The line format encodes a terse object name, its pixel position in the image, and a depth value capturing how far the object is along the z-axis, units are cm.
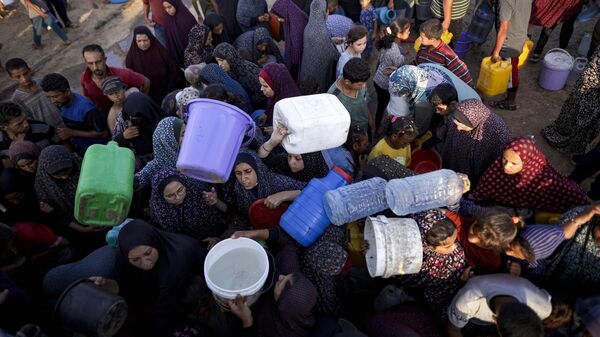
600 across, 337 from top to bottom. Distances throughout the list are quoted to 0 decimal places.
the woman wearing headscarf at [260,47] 488
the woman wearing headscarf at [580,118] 409
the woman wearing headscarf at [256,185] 297
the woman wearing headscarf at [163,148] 345
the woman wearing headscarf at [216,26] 507
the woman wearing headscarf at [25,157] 337
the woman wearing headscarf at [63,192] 321
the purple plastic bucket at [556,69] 527
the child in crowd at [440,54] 416
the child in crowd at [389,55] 434
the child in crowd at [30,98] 411
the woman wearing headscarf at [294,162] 319
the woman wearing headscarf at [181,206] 297
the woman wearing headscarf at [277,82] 379
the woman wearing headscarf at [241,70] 436
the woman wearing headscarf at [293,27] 498
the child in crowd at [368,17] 543
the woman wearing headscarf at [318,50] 458
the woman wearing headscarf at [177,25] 527
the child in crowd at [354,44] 410
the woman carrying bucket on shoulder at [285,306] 233
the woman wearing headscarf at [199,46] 490
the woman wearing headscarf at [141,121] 377
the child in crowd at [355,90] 359
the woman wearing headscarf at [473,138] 331
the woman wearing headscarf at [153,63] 474
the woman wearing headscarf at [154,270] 265
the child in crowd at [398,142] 326
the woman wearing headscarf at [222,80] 412
